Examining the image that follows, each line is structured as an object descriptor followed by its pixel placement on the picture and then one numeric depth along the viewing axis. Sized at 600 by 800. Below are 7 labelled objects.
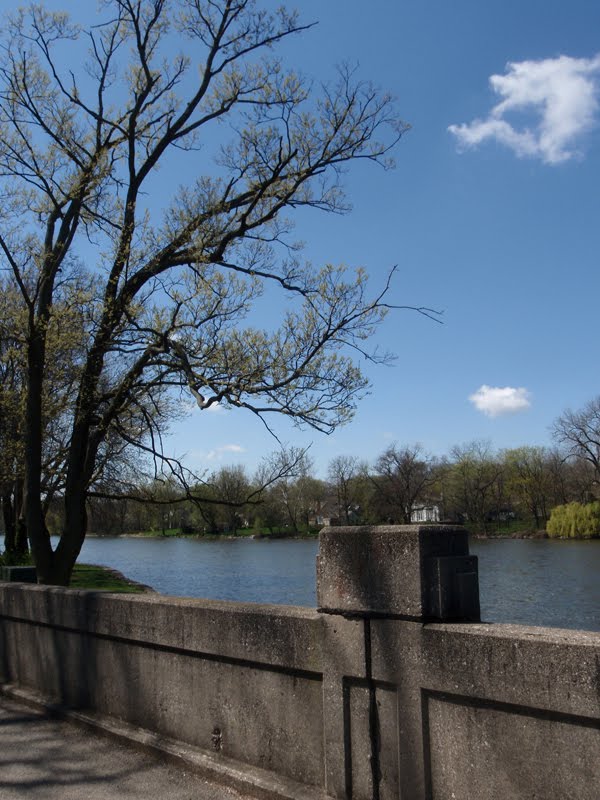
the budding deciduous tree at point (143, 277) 10.33
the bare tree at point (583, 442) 72.94
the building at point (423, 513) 69.78
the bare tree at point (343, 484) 76.94
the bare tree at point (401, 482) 69.19
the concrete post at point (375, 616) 3.43
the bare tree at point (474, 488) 78.62
